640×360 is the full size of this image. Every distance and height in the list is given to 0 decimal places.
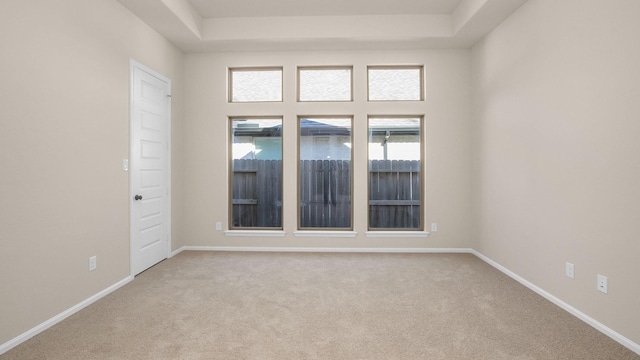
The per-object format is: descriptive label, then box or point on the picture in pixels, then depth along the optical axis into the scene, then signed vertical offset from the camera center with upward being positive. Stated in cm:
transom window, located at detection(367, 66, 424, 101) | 441 +145
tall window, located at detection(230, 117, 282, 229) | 455 +12
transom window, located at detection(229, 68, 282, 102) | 448 +146
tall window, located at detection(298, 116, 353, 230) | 452 +11
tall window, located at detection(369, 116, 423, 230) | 449 +8
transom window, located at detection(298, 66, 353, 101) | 444 +145
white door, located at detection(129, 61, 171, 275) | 333 +16
